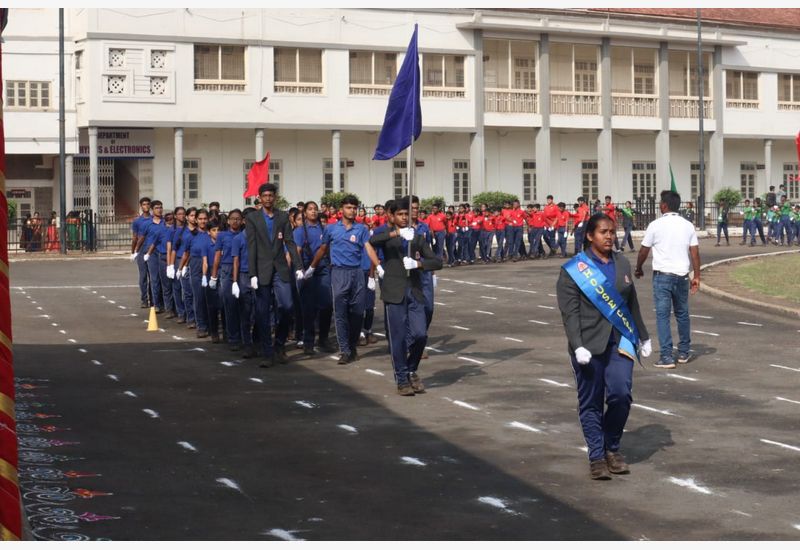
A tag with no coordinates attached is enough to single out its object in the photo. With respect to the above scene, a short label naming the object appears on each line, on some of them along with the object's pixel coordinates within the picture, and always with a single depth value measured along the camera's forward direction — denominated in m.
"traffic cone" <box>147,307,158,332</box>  20.45
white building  46.09
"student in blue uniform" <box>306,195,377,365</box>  16.17
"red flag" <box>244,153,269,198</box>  27.04
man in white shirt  15.47
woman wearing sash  9.70
